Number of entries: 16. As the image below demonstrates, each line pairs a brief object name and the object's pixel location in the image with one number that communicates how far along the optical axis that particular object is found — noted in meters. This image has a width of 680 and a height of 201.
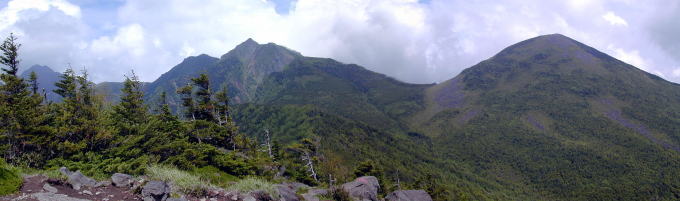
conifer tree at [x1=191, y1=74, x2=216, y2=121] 42.47
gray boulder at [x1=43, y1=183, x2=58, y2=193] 13.42
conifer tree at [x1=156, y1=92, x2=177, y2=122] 36.77
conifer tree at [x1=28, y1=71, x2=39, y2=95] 34.32
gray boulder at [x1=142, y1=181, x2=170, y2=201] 14.67
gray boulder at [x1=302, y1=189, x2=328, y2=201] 24.20
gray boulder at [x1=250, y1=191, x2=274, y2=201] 16.96
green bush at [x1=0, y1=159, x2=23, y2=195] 12.38
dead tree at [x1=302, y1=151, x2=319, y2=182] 49.79
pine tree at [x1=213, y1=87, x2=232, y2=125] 43.50
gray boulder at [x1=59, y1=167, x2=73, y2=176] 15.67
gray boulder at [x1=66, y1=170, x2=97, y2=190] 14.52
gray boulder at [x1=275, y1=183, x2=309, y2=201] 19.52
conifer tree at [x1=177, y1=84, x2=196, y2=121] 42.40
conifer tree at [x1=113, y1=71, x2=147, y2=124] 34.84
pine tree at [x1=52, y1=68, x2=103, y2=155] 24.14
